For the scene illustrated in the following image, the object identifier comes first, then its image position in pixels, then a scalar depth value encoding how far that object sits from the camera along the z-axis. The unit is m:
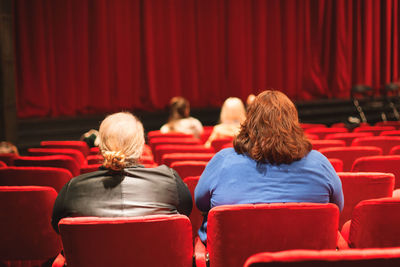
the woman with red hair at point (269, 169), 2.03
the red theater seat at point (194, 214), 2.48
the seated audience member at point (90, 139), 5.59
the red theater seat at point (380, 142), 4.07
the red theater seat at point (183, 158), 3.36
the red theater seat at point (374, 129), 5.57
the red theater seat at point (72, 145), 4.77
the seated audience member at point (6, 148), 4.61
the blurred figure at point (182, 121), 5.89
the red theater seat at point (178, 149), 3.92
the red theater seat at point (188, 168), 2.95
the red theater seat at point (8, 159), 3.87
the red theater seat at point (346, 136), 4.62
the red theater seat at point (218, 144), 4.44
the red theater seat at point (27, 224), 2.40
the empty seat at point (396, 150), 3.47
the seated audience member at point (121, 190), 2.09
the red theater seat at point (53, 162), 3.40
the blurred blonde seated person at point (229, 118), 4.95
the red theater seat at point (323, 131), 5.33
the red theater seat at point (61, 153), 3.95
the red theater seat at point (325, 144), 3.85
